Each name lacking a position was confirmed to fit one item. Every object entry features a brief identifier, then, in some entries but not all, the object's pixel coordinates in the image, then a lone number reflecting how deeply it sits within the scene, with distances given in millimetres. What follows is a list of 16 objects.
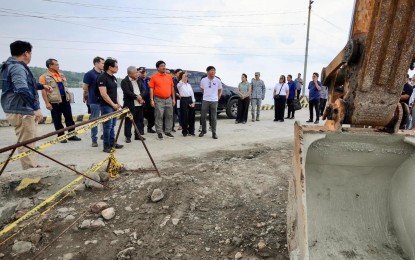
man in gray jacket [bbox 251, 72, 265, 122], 9055
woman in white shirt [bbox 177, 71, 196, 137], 6582
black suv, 9164
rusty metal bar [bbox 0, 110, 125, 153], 1807
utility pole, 18380
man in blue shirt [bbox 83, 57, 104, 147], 5242
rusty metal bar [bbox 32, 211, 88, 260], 2295
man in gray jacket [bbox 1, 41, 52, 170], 3414
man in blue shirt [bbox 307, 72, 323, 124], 8445
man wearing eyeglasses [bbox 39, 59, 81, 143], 5340
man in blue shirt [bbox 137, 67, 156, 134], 6915
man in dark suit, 5664
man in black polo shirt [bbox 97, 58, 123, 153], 4770
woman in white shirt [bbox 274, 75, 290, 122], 9289
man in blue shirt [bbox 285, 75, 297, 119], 9897
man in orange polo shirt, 6051
